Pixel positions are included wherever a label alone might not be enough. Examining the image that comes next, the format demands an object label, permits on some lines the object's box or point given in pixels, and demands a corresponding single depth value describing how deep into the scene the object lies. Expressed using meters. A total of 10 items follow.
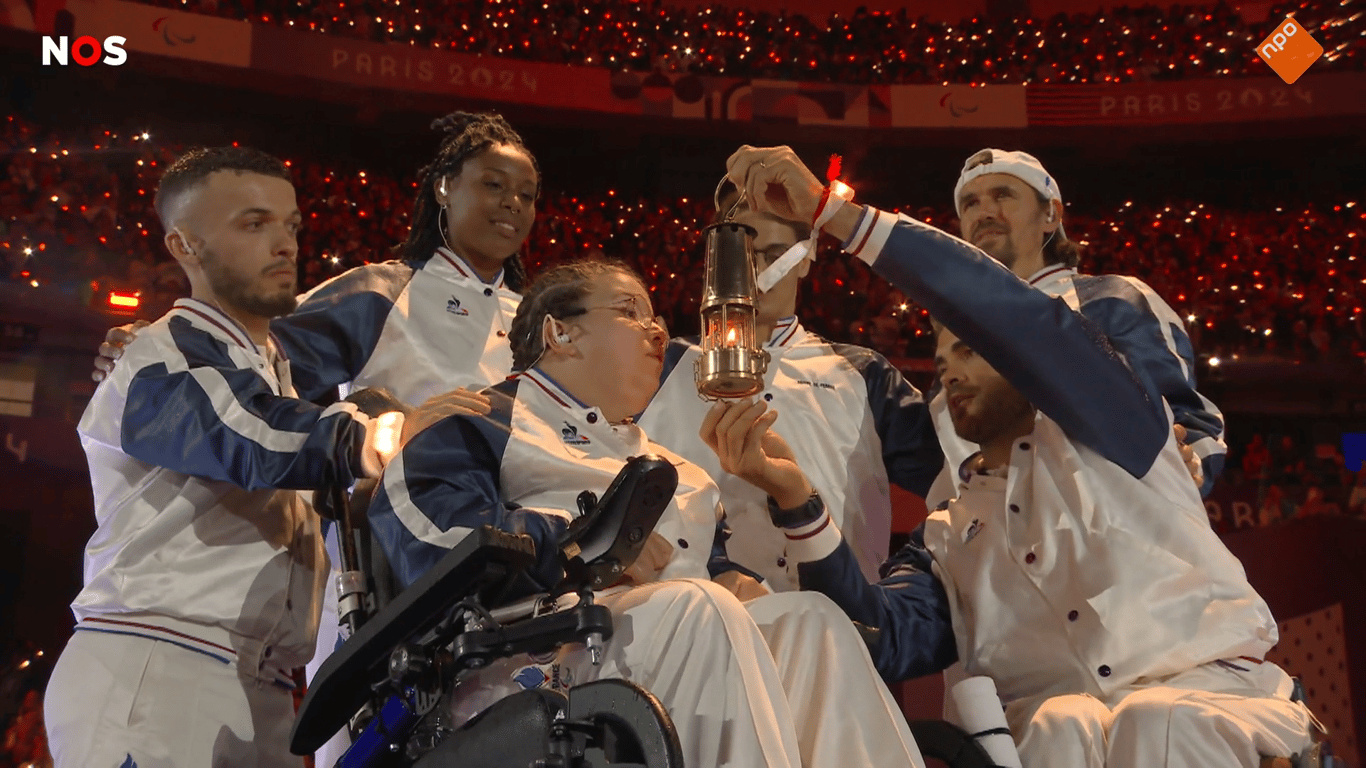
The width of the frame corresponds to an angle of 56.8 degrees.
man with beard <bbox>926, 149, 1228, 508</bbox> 3.28
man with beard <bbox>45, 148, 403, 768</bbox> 2.63
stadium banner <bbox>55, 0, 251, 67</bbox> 10.80
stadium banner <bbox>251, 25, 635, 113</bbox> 11.42
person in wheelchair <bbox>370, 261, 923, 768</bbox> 2.14
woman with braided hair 3.83
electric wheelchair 1.91
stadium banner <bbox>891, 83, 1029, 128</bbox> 12.92
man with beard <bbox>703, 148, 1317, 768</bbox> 2.51
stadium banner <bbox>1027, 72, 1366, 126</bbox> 12.67
